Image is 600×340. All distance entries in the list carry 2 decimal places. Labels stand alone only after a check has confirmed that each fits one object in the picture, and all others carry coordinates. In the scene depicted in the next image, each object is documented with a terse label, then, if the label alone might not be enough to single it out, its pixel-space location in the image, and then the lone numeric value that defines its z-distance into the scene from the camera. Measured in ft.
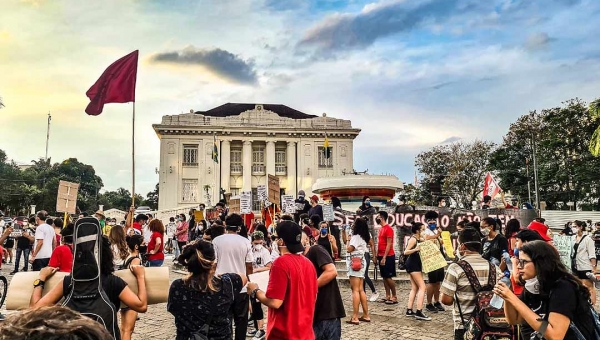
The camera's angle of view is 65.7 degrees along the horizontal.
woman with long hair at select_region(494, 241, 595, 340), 9.53
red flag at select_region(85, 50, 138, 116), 39.06
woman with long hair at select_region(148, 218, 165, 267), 26.96
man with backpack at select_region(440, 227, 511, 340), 13.93
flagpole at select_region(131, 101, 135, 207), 35.59
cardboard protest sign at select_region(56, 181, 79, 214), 32.19
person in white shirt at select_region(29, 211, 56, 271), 31.68
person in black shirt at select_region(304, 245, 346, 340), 14.89
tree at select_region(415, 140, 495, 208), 136.14
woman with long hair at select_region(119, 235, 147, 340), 17.58
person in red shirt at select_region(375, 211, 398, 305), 30.14
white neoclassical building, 173.99
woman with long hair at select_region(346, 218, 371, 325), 25.23
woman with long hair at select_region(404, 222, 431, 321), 26.62
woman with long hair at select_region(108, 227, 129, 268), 19.94
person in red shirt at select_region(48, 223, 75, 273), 15.71
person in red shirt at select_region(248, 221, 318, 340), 12.29
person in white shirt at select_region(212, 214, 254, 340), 19.60
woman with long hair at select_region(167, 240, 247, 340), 11.83
